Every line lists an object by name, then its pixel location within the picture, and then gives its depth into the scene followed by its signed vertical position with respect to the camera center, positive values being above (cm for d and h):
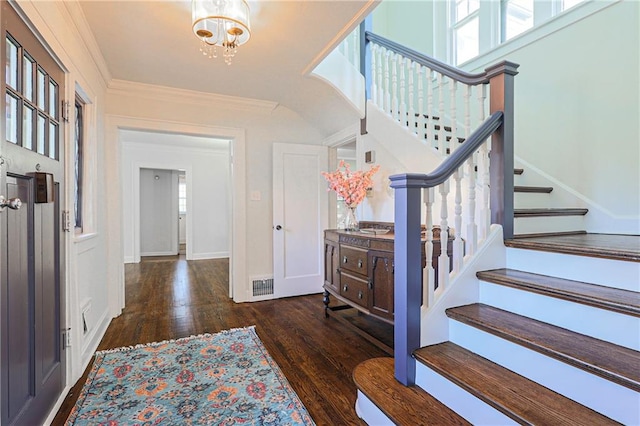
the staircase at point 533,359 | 107 -60
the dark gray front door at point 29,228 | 126 -8
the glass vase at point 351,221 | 311 -10
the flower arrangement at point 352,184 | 298 +26
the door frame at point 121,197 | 323 +21
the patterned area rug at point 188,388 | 165 -109
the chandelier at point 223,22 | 181 +118
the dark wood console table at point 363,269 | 229 -49
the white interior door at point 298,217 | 389 -7
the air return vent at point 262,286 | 381 -93
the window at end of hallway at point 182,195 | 852 +46
